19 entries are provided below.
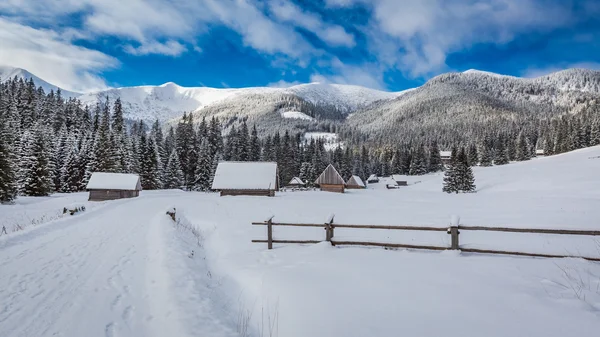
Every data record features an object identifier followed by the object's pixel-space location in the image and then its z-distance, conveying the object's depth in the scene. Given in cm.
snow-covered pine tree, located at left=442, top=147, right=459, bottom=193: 5606
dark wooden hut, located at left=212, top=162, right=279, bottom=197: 4216
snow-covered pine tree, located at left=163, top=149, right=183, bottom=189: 6212
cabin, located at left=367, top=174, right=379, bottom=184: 10494
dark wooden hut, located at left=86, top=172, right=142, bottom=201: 4228
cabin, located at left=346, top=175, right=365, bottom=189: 7725
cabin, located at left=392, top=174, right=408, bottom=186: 9244
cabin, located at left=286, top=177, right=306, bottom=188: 7456
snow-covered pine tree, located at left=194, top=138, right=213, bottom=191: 6038
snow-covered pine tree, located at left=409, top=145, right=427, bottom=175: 10911
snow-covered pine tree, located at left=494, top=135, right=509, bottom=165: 9925
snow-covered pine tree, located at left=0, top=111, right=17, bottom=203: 3124
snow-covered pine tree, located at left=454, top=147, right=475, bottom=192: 5428
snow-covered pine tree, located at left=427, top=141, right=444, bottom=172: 11250
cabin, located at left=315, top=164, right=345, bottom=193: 5841
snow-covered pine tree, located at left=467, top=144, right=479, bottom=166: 10956
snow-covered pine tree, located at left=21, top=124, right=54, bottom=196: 3944
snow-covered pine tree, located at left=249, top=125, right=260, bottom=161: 7635
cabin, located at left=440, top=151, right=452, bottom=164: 13925
